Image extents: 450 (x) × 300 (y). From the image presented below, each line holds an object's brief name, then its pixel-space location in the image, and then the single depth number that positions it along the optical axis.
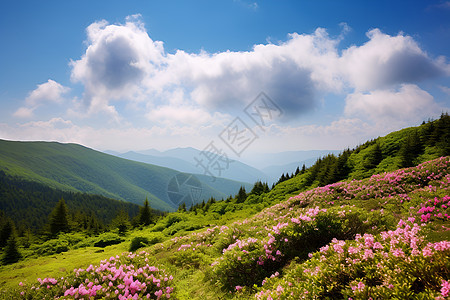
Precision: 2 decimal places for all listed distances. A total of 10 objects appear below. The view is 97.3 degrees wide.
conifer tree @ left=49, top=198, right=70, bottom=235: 38.20
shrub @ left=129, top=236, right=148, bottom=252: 16.31
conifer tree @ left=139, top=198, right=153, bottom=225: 40.22
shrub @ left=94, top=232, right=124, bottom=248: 21.00
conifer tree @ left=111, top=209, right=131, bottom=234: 29.99
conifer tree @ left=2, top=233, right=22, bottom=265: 21.97
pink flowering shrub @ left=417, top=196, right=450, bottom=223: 6.35
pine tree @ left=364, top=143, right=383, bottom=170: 23.17
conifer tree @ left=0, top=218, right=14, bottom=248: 33.58
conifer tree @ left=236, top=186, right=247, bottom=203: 39.45
